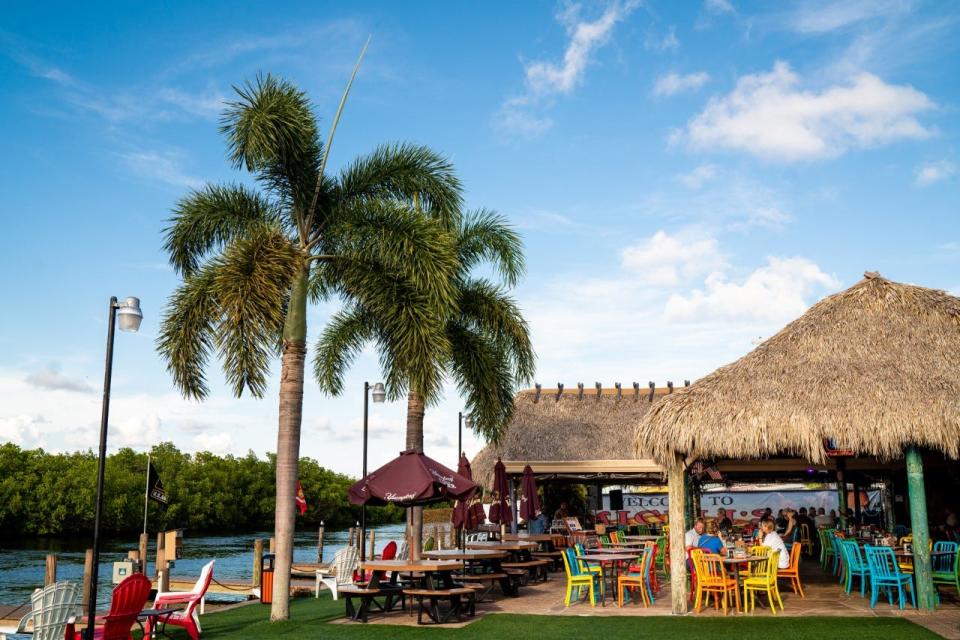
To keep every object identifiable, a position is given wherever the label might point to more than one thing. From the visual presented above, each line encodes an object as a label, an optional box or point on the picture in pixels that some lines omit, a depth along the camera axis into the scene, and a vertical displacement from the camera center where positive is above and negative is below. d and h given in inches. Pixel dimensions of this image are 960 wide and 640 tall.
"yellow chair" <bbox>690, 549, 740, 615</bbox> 456.1 -54.1
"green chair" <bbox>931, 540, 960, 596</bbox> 451.2 -52.8
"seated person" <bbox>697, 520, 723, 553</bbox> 484.7 -36.7
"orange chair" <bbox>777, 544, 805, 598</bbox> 492.1 -52.4
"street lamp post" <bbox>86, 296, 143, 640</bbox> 365.4 +55.8
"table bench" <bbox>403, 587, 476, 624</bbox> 455.8 -66.4
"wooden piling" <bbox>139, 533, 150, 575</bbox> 627.9 -52.6
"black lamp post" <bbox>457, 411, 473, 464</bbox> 995.1 +61.5
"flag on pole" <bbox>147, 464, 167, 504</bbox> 647.8 -6.4
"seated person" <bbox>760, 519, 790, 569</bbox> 480.4 -35.5
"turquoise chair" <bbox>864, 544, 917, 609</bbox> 447.2 -51.7
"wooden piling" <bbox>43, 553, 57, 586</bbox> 647.1 -66.2
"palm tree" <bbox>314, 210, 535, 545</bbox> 708.0 +121.8
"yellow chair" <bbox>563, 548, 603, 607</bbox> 488.1 -56.5
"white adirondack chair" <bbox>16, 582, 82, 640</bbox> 365.7 -55.1
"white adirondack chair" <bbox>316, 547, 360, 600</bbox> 615.9 -65.7
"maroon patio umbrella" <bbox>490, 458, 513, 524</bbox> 727.7 -16.9
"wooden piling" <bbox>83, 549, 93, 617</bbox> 552.4 -66.5
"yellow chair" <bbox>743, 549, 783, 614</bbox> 450.3 -54.7
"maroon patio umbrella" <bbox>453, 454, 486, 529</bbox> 618.5 -23.8
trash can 589.3 -72.9
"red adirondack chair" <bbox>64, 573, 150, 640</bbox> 357.4 -53.4
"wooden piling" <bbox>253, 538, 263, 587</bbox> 721.4 -68.3
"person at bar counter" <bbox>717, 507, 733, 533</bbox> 702.6 -39.9
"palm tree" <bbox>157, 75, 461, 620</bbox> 469.4 +136.4
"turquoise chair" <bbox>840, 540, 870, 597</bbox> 476.0 -49.3
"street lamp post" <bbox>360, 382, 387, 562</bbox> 657.6 +65.7
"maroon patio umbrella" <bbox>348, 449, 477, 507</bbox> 469.1 -1.8
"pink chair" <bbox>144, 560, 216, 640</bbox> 413.7 -62.4
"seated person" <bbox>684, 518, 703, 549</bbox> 524.7 -34.9
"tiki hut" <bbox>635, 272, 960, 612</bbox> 440.5 +45.0
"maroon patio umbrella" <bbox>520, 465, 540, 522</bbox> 777.6 -18.4
